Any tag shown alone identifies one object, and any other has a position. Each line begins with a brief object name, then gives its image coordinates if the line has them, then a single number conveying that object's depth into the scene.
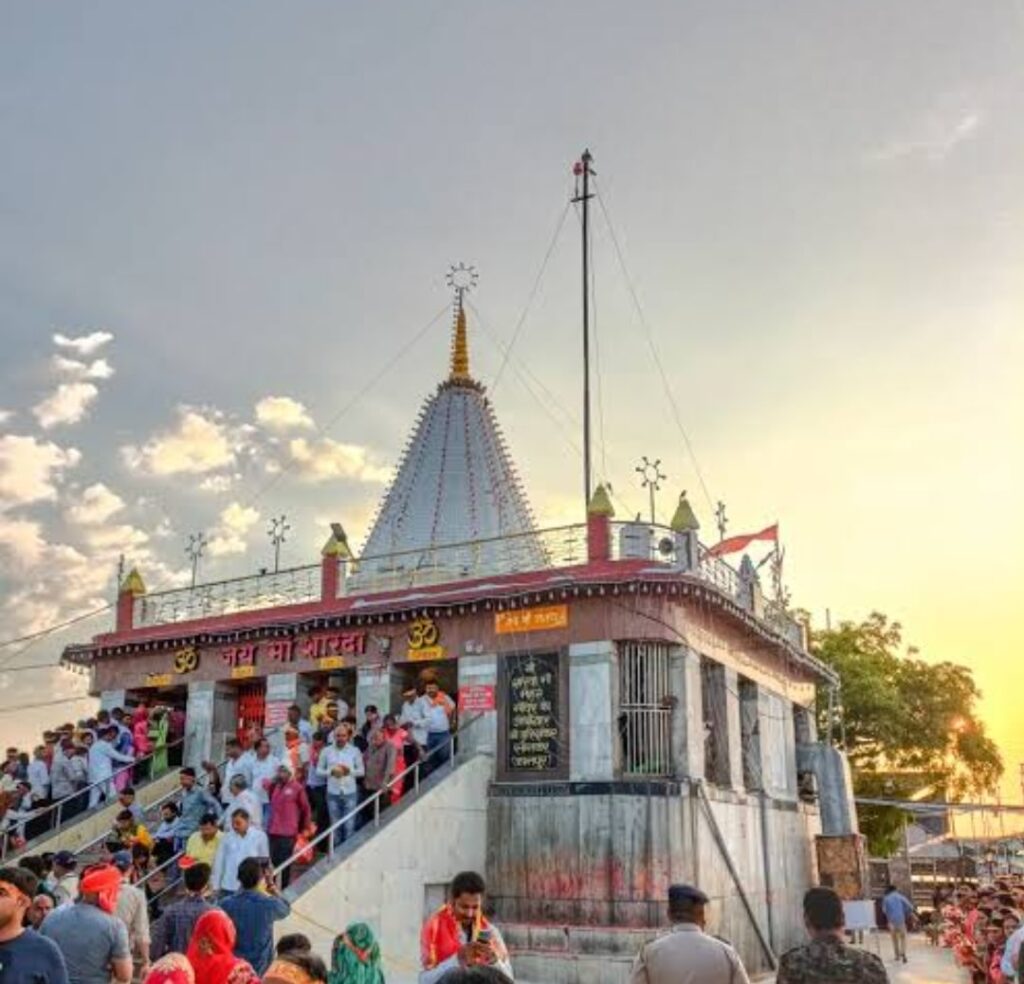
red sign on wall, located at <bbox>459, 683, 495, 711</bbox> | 19.30
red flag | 22.38
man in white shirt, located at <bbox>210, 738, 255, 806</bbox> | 16.42
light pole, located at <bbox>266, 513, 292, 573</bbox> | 27.19
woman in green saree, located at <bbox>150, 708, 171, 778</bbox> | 22.62
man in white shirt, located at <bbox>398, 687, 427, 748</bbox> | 18.32
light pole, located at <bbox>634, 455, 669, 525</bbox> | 21.36
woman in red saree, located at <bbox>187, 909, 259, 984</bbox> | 7.46
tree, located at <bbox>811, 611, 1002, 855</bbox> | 37.72
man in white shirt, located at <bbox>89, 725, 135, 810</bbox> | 20.55
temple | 17.11
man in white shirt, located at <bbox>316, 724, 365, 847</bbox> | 16.12
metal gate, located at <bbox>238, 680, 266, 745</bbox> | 22.89
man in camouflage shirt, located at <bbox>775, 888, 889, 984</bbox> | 5.55
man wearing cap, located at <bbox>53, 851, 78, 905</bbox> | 11.10
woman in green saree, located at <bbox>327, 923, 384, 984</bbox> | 7.48
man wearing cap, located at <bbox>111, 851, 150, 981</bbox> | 9.63
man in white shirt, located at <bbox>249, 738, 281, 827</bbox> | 16.03
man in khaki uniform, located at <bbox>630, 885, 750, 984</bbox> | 6.05
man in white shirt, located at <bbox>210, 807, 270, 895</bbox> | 12.70
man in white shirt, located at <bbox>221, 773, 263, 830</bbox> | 14.59
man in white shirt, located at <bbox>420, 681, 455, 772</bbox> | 18.58
